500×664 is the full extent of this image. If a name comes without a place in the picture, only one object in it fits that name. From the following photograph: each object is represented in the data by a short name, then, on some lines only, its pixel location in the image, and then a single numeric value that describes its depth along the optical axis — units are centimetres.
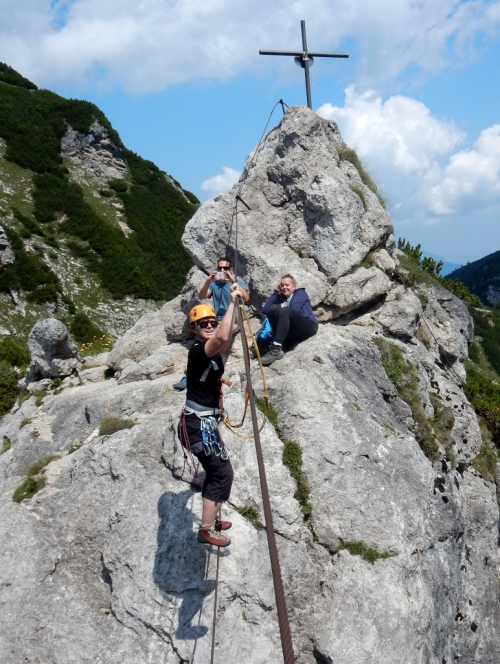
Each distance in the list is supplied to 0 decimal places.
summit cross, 1385
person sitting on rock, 1057
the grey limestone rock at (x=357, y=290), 1239
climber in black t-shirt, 645
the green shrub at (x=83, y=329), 4022
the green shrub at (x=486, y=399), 1387
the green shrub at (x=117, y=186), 5953
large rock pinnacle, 1262
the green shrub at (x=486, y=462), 1191
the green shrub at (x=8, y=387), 2106
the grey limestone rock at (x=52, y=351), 1428
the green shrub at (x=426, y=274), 1434
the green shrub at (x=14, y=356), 2758
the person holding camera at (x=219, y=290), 1077
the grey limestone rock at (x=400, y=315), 1249
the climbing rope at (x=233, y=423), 588
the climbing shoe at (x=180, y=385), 1059
